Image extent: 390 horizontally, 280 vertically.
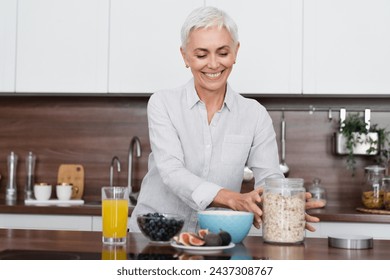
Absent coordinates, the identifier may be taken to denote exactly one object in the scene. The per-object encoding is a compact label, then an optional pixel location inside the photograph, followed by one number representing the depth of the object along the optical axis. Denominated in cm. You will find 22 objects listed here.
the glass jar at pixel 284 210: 165
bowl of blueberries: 165
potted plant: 338
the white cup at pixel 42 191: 345
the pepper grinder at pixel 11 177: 360
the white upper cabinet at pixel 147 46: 333
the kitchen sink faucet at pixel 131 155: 356
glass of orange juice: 165
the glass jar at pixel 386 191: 311
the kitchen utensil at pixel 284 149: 350
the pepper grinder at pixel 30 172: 366
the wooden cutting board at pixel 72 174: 366
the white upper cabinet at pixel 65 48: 338
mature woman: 208
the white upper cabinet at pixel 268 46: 328
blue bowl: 166
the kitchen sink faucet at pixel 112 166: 361
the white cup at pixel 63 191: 344
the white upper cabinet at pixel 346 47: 323
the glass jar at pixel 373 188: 316
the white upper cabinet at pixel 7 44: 342
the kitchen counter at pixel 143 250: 146
